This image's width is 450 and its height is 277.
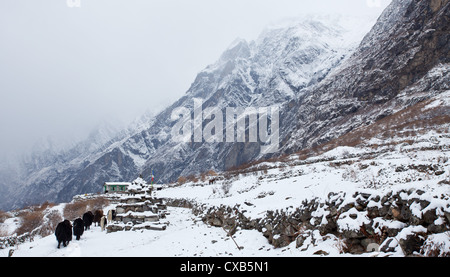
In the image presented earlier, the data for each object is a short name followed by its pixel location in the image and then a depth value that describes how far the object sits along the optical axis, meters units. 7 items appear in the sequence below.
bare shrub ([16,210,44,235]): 38.81
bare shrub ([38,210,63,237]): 33.41
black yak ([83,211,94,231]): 23.32
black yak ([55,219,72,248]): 15.27
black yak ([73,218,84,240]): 17.83
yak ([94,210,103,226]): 25.48
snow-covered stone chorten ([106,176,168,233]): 21.98
